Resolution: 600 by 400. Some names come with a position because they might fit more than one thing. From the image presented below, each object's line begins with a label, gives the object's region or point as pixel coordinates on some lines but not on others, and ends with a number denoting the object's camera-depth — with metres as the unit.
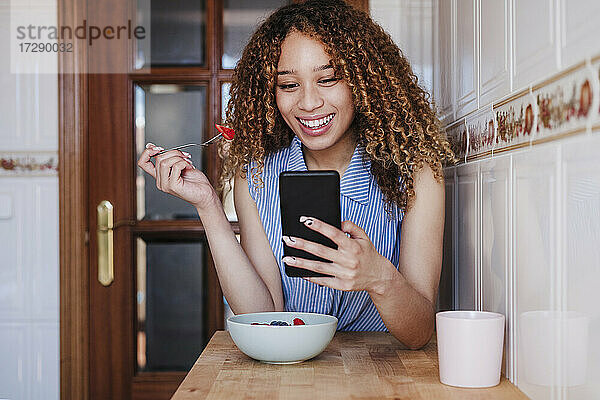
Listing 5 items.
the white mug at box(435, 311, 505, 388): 1.02
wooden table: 1.01
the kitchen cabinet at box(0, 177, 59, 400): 2.30
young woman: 1.39
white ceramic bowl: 1.14
